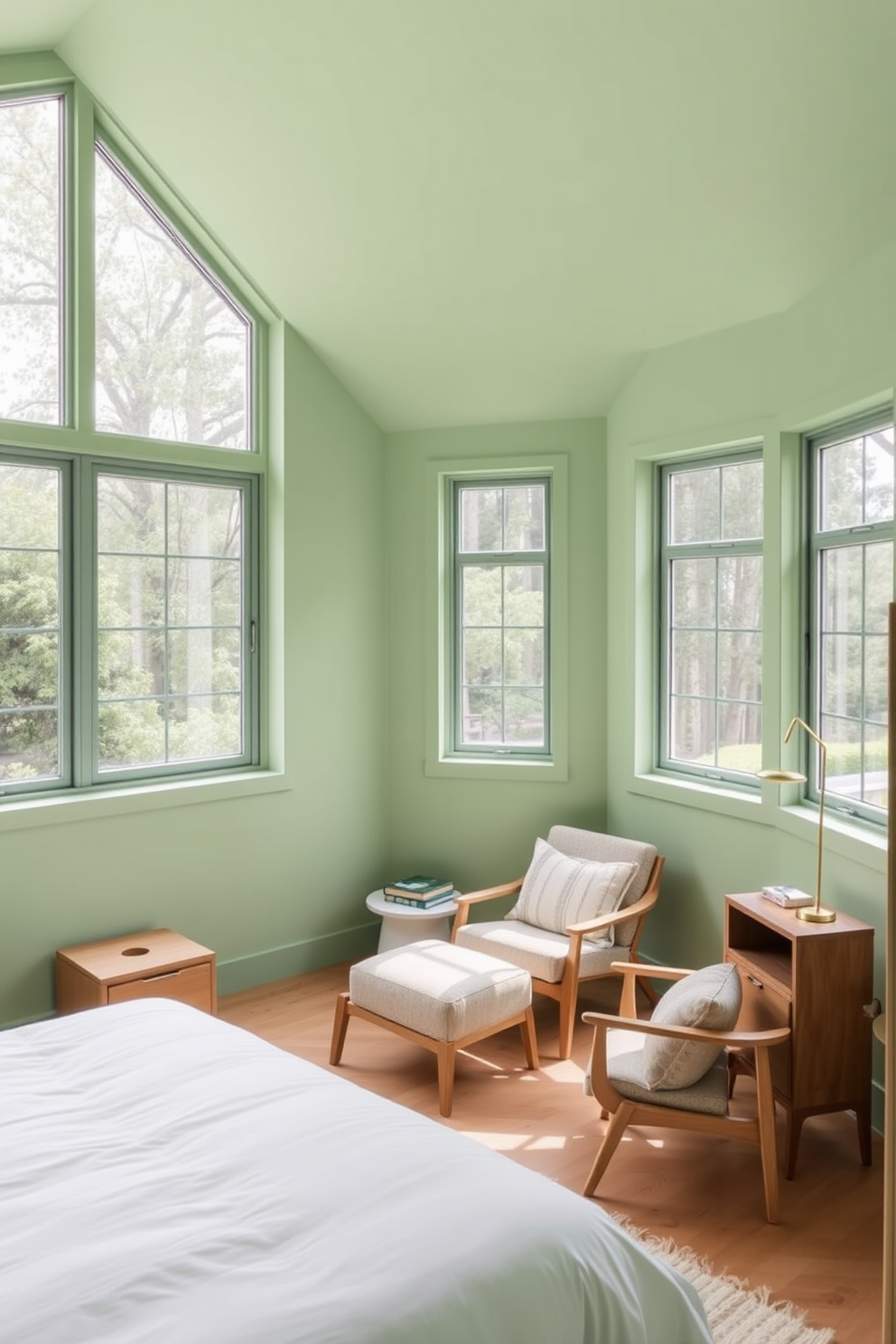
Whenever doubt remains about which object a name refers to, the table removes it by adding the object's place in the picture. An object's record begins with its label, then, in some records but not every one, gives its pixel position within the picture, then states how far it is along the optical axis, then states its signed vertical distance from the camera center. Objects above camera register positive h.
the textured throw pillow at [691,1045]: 3.09 -1.09
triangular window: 4.64 +1.56
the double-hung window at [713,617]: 4.57 +0.27
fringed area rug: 2.56 -1.59
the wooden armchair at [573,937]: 4.25 -1.12
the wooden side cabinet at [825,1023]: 3.32 -1.10
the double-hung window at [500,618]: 5.45 +0.30
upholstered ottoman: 3.77 -1.19
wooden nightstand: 4.00 -1.15
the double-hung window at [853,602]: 3.77 +0.28
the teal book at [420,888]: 5.00 -1.02
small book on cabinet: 3.63 -0.77
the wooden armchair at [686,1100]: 3.05 -1.26
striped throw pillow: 4.52 -0.94
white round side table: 4.89 -1.17
